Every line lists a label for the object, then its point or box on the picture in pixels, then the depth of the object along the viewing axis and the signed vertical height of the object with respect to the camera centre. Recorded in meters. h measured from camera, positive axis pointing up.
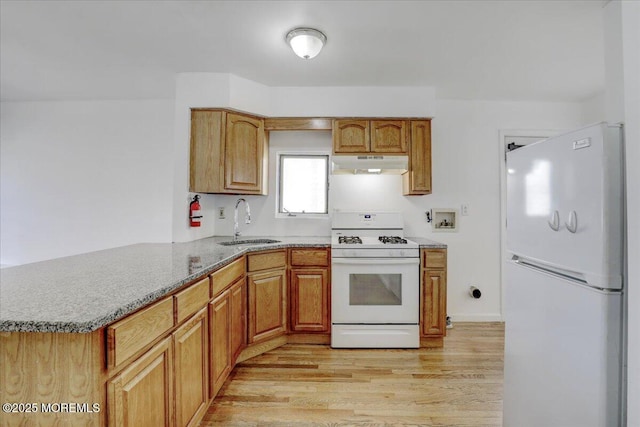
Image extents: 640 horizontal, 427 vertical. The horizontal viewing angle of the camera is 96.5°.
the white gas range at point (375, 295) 2.44 -0.68
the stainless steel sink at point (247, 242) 2.51 -0.24
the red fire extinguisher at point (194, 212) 2.55 +0.04
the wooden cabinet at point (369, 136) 2.74 +0.78
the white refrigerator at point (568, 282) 0.98 -0.25
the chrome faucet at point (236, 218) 2.89 -0.02
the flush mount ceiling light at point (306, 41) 1.86 +1.16
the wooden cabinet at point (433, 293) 2.45 -0.66
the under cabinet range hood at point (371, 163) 2.71 +0.52
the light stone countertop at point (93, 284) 0.80 -0.27
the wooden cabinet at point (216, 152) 2.52 +0.58
